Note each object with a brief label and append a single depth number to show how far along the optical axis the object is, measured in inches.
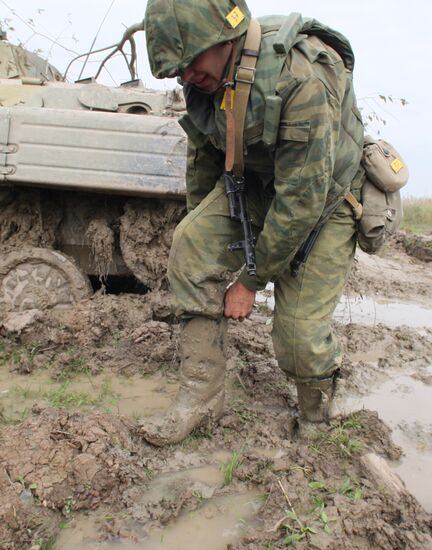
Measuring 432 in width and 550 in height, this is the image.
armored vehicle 150.0
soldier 84.4
